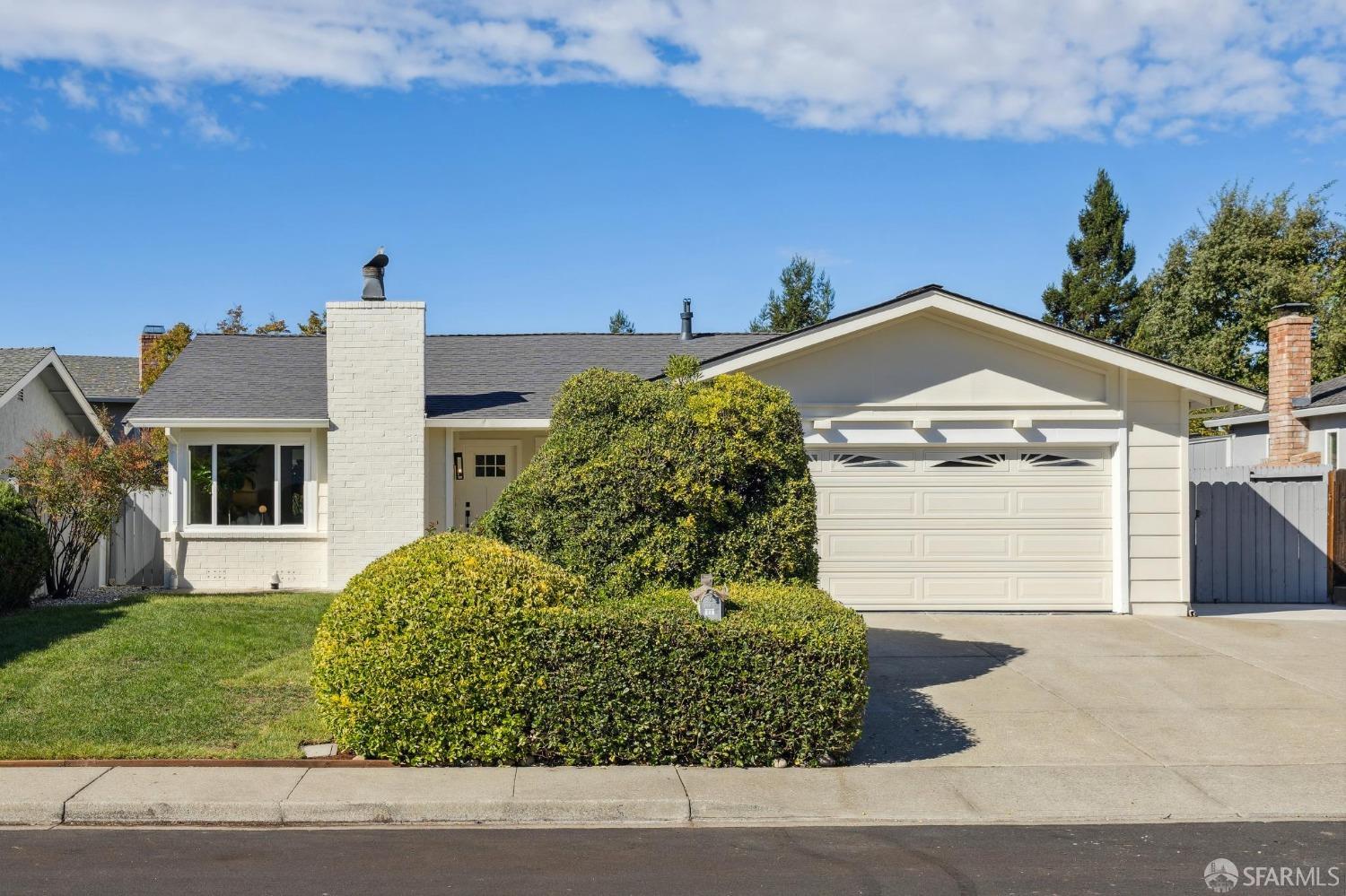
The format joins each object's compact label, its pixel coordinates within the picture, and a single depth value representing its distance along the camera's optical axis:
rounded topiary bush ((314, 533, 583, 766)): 7.14
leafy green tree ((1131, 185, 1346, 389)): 34.66
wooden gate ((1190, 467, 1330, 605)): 15.36
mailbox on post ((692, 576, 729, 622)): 7.45
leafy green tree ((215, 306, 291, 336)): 29.48
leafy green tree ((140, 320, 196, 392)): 25.73
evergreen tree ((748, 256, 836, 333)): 35.59
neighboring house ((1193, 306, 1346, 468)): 18.11
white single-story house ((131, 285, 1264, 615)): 13.54
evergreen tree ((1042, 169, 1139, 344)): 43.16
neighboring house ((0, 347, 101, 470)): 15.51
